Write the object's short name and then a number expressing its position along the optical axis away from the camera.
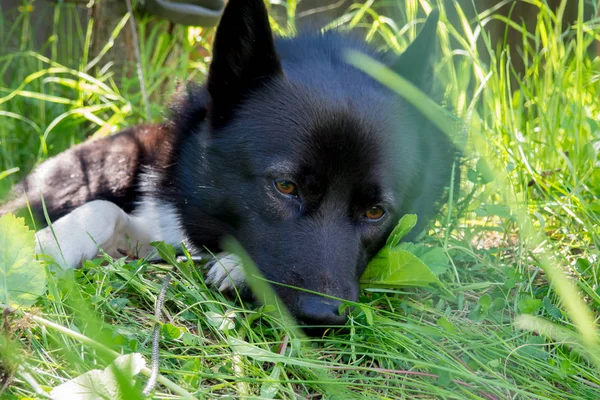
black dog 2.13
